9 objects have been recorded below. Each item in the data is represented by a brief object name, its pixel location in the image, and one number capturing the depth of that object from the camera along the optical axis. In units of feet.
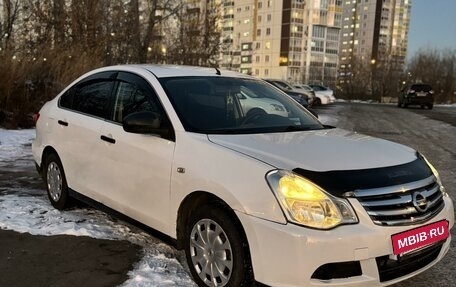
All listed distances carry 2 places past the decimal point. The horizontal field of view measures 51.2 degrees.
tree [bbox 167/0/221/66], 106.93
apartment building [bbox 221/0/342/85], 368.89
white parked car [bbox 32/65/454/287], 9.48
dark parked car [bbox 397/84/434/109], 110.63
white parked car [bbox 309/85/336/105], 111.24
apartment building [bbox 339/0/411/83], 434.71
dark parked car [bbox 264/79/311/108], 84.08
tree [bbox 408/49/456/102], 178.09
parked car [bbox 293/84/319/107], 89.40
